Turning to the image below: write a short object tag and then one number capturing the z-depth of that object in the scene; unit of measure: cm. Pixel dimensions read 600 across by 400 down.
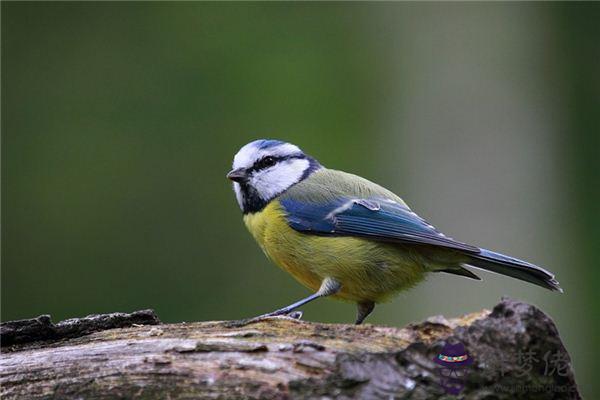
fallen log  437
